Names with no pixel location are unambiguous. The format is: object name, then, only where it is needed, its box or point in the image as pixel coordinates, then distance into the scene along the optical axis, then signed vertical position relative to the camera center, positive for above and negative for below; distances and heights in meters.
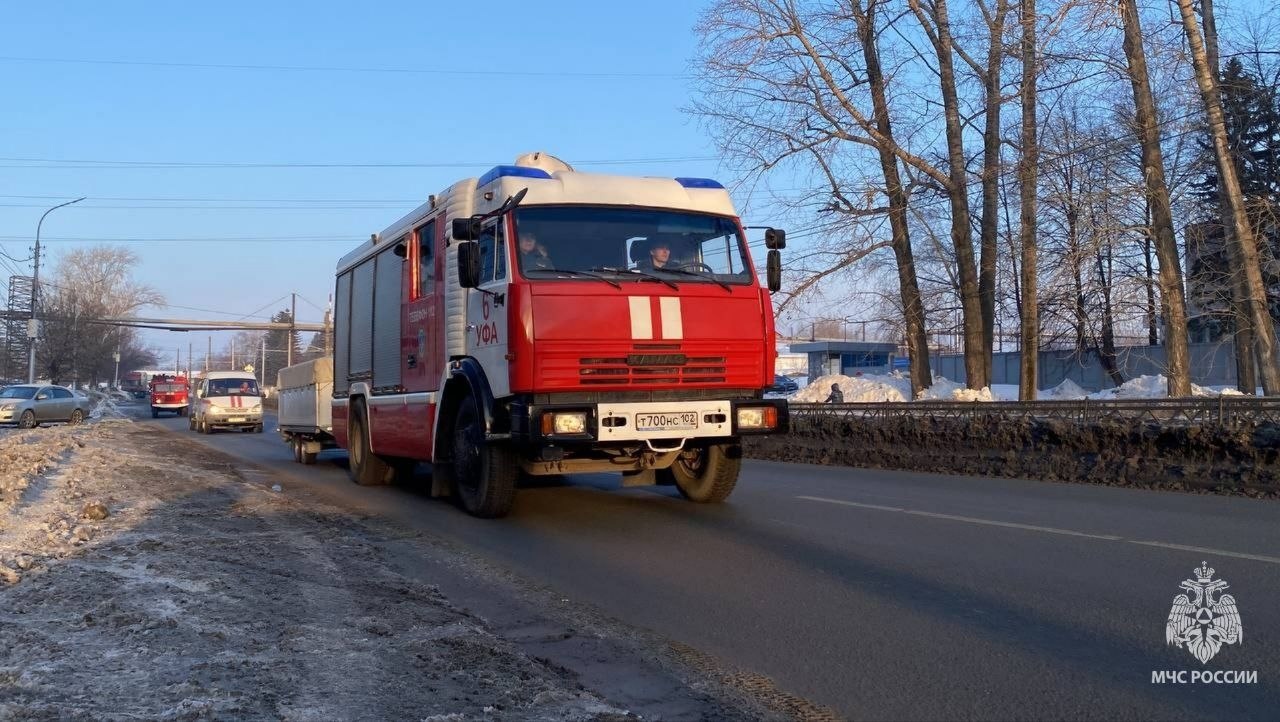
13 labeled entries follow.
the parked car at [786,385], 47.47 +0.42
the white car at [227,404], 32.78 -0.08
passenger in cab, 8.78 +1.23
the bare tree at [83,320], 66.00 +5.77
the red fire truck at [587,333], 8.55 +0.55
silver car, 32.50 -0.04
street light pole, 45.86 +3.58
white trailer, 17.25 -0.13
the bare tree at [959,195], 24.84 +4.79
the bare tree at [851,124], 25.45 +6.81
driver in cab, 9.14 +1.25
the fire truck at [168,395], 52.31 +0.38
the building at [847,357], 54.59 +2.12
